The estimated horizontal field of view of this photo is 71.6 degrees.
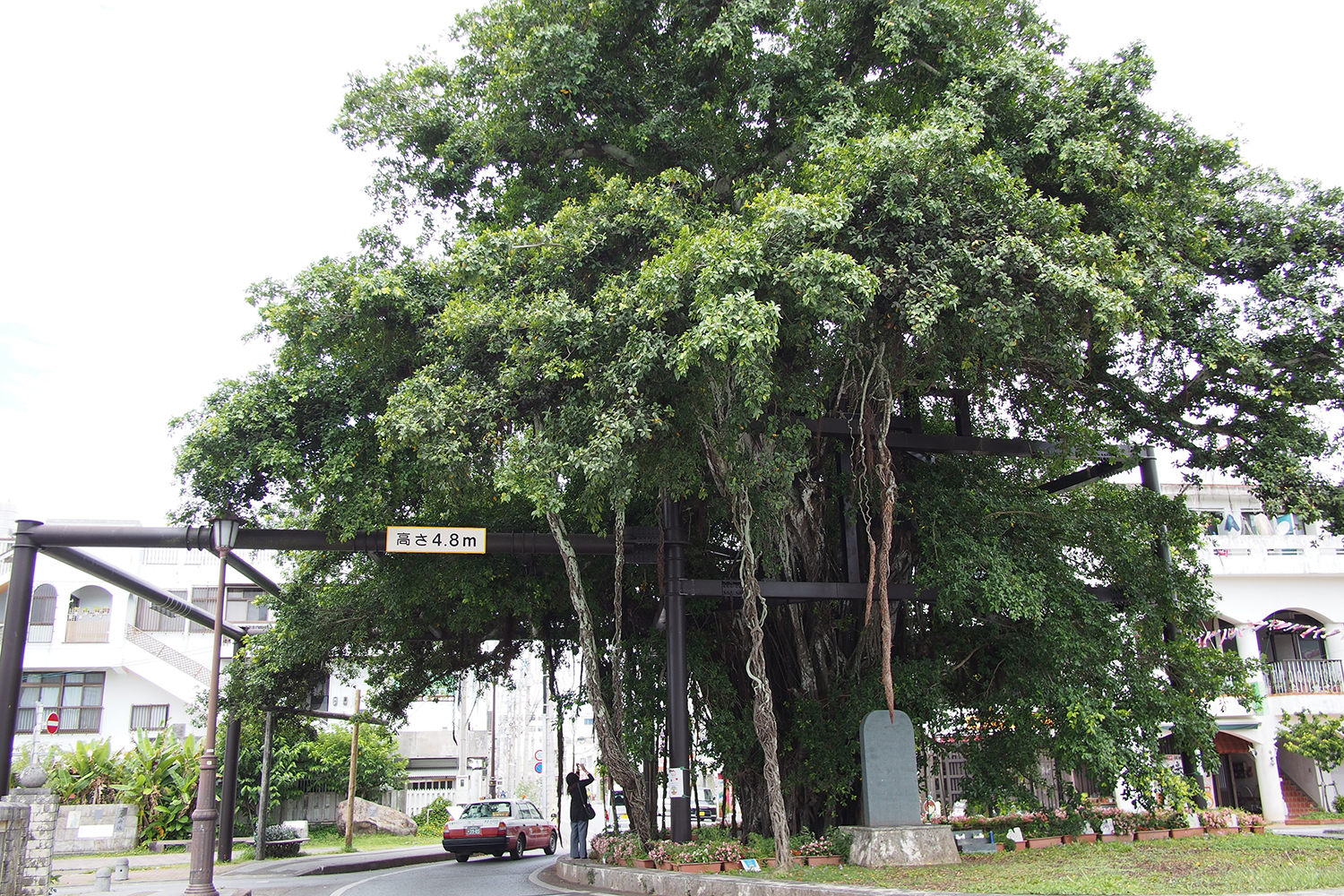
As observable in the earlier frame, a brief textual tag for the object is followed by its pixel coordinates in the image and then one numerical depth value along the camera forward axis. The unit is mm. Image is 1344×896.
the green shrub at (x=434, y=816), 32375
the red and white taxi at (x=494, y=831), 19078
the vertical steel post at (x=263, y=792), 20281
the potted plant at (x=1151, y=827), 13258
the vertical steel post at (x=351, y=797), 23016
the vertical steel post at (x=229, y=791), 19109
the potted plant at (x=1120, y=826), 13156
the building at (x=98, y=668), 29453
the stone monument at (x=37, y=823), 11219
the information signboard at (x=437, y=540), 12617
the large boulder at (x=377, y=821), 29734
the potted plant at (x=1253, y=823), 14305
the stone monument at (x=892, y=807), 10891
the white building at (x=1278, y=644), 23344
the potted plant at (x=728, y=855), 11272
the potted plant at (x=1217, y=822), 13953
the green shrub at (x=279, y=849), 21406
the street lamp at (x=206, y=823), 11203
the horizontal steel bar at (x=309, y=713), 18906
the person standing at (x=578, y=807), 14438
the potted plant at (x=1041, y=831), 12781
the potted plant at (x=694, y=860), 11172
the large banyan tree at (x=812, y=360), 10609
